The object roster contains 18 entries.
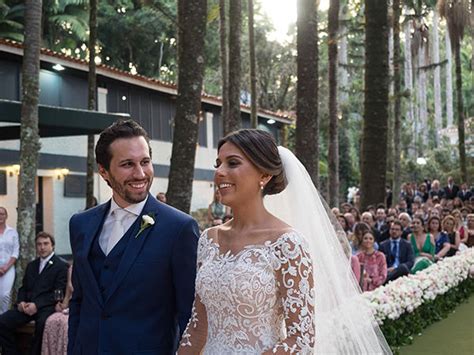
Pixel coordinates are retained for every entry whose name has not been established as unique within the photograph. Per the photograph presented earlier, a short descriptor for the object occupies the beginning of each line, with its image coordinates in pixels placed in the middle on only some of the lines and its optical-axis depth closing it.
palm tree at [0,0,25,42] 30.31
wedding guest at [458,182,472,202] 26.80
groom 3.61
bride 3.18
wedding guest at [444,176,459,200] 28.01
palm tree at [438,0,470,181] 27.30
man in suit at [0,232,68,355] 8.48
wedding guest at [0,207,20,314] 10.59
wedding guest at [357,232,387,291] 11.31
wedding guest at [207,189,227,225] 17.73
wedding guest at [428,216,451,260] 14.30
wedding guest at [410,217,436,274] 14.16
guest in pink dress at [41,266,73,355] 8.01
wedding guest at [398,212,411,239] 15.28
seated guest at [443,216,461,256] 14.64
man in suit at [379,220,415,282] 13.02
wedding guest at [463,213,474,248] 15.28
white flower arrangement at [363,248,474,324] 9.49
